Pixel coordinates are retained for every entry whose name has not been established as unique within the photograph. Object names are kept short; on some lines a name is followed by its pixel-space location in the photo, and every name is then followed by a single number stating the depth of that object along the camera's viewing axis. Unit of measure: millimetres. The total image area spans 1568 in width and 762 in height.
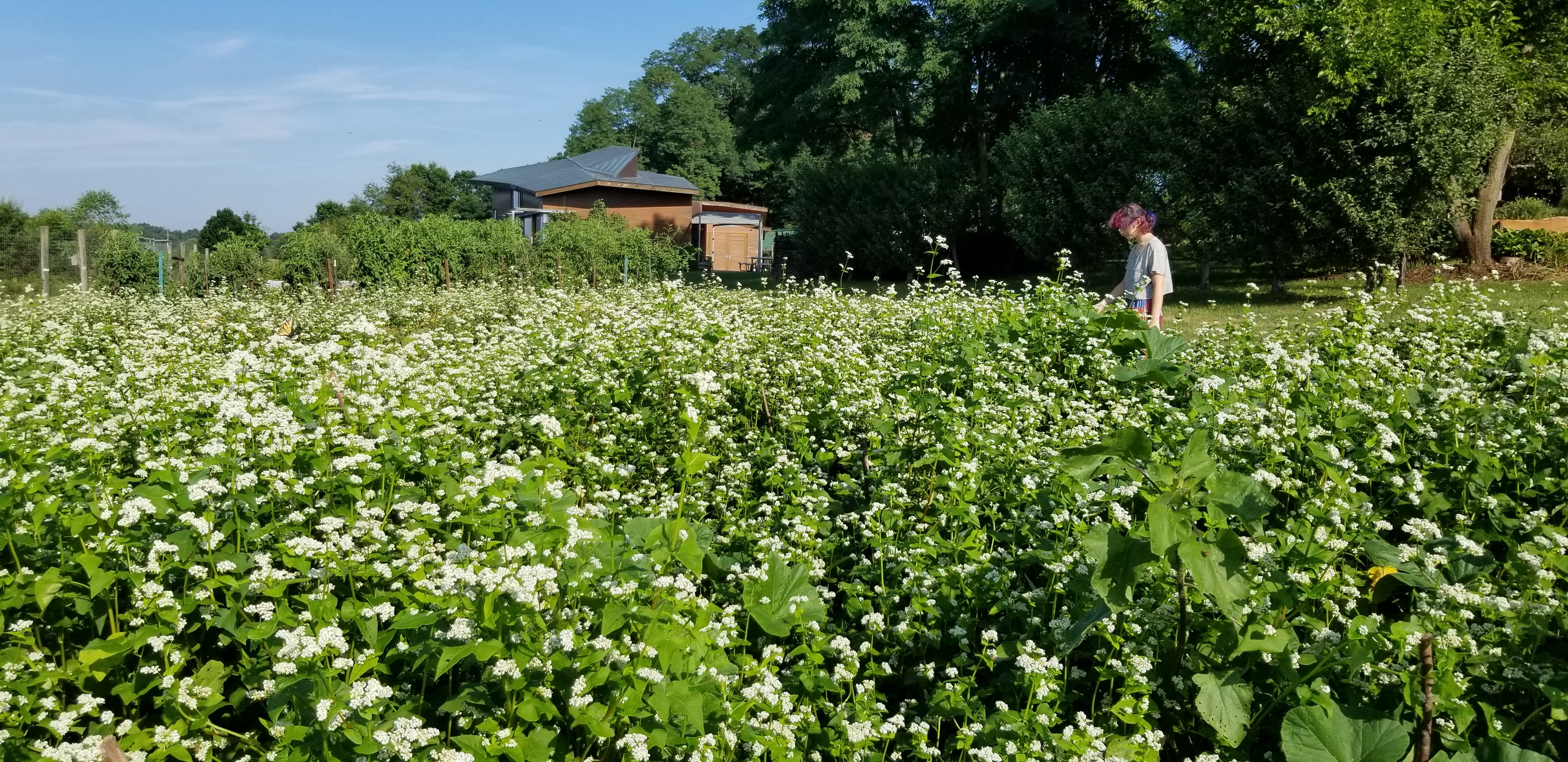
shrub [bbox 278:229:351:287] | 16859
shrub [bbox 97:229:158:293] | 16891
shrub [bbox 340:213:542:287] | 17406
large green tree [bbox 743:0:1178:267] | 25609
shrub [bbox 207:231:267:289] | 16703
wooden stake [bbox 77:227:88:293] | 16312
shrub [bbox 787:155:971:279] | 27141
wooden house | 41281
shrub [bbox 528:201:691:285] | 18203
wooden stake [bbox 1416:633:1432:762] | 2113
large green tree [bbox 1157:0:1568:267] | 14188
